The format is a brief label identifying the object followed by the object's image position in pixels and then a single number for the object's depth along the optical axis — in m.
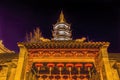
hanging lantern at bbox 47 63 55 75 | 12.20
